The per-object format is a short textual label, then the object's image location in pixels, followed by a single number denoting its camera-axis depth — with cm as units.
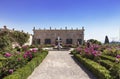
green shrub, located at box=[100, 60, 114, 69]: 420
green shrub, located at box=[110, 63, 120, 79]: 305
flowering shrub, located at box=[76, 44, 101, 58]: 597
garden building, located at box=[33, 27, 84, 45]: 1933
